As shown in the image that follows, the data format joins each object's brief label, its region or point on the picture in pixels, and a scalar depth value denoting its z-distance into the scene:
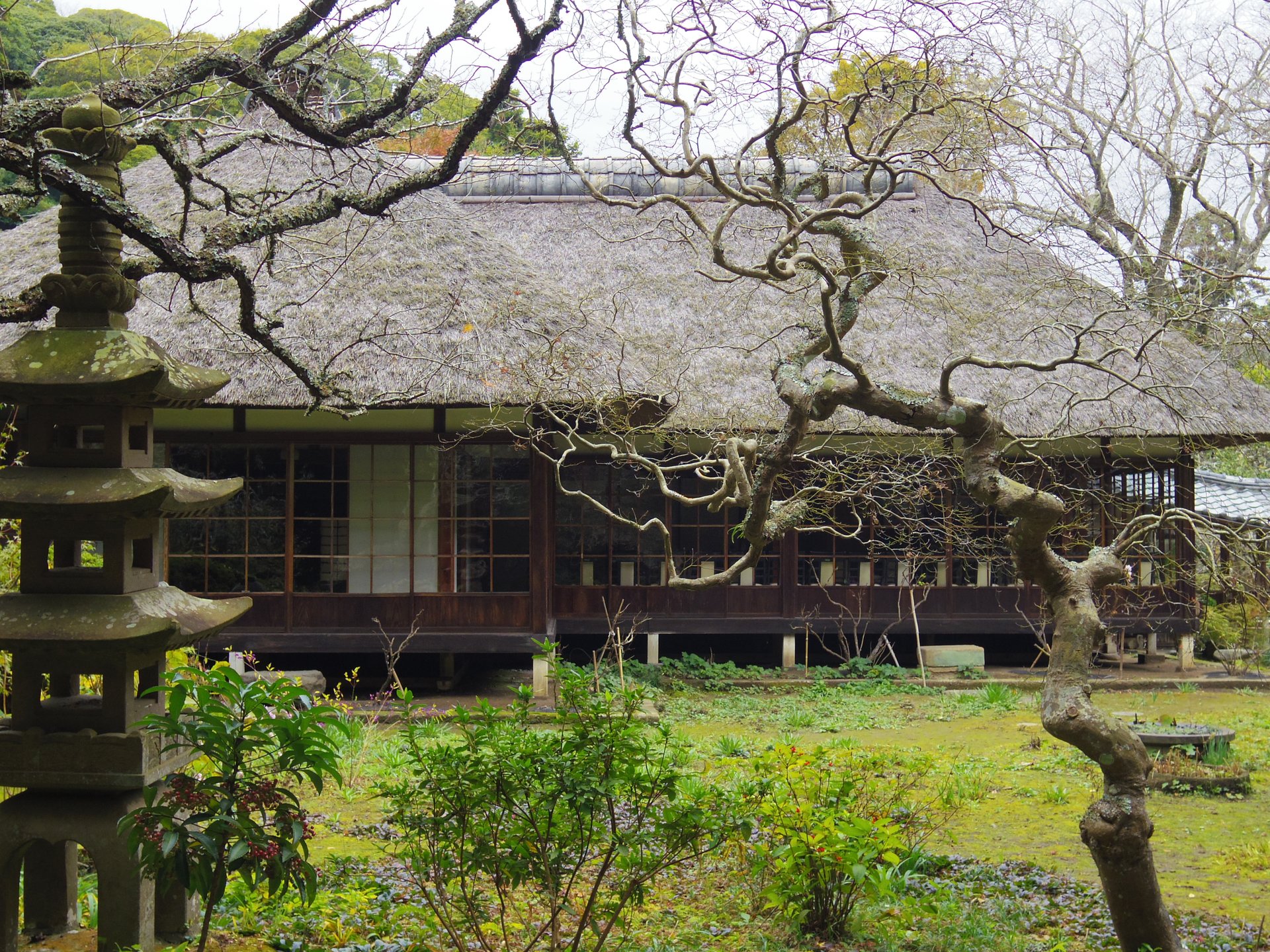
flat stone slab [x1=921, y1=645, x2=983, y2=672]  13.41
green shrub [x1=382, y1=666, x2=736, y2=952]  4.19
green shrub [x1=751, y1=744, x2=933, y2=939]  4.63
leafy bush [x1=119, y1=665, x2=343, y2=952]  3.90
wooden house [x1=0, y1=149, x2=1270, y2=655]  10.96
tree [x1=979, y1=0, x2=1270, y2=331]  14.30
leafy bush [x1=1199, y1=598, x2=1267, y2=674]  14.58
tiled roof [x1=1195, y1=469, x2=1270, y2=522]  20.42
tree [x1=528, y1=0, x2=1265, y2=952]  4.77
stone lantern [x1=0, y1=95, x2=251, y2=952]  4.45
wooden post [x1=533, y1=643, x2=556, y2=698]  11.24
